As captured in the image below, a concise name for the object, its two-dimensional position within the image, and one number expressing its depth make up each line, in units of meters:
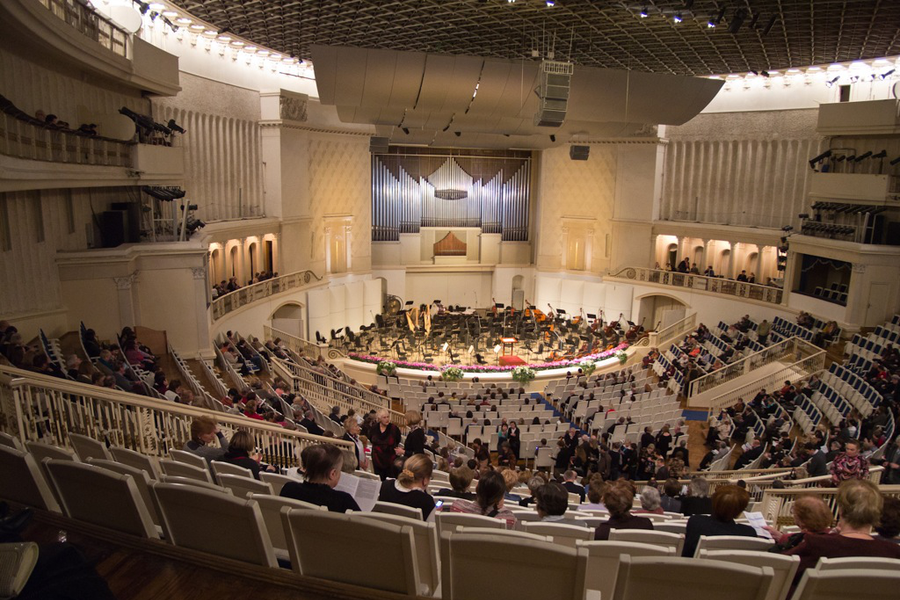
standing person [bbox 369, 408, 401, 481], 8.43
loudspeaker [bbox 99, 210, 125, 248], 14.56
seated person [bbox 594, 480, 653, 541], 4.61
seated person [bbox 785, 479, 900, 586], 3.51
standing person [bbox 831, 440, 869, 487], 7.07
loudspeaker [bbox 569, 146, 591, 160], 21.12
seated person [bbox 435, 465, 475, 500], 5.48
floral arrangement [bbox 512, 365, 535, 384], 20.58
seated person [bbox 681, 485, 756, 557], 4.25
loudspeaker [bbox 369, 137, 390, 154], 21.20
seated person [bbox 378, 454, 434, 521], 4.54
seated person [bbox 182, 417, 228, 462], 5.88
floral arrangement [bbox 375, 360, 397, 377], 20.91
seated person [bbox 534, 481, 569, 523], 4.70
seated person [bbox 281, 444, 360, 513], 3.87
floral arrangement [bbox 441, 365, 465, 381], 20.28
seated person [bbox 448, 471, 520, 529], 4.60
